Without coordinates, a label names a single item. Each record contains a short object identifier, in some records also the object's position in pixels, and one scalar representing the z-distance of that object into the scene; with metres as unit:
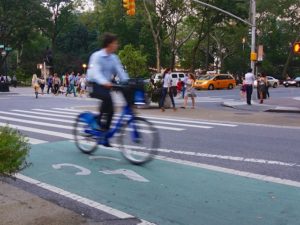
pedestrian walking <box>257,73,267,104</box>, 25.38
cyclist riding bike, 7.68
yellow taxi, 49.50
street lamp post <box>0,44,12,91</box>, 53.78
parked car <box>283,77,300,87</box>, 61.41
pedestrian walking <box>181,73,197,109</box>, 20.83
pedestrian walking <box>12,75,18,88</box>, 56.24
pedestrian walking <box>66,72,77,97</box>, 33.94
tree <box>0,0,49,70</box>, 61.78
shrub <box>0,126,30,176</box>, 5.16
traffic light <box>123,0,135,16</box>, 24.83
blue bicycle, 7.56
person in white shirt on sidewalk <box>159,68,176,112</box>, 19.11
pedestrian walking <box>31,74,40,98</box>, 30.52
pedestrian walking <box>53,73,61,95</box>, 36.28
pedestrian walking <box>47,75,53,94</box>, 37.55
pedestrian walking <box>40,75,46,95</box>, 36.68
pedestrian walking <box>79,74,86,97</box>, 33.72
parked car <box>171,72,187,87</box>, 47.91
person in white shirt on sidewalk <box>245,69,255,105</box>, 22.88
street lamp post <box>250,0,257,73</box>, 30.88
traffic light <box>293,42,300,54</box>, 20.28
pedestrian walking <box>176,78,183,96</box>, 34.22
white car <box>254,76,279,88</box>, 58.33
